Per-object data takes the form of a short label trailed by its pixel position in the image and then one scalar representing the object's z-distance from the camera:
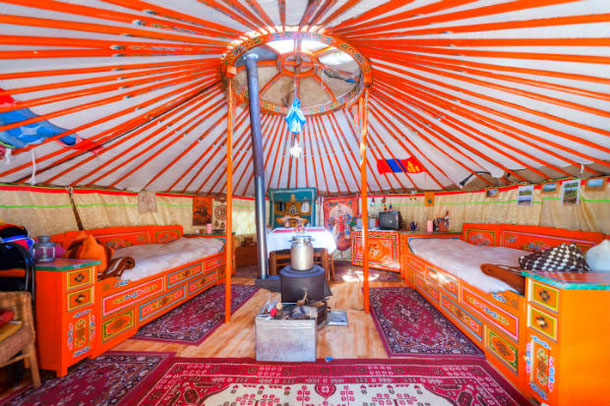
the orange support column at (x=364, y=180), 3.49
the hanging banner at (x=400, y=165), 5.15
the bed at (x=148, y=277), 2.60
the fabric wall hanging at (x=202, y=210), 5.91
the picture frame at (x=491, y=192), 4.59
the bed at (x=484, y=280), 2.14
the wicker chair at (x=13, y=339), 1.74
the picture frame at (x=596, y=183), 3.00
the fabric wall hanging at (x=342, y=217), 6.99
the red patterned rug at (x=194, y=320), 2.85
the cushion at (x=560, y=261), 1.96
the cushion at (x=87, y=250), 2.52
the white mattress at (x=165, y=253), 3.07
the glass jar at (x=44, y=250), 2.28
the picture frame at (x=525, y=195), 3.98
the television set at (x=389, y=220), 6.03
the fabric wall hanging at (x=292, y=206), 7.17
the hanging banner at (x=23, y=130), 2.28
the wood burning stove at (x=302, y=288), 2.98
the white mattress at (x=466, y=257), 2.51
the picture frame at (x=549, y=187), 3.63
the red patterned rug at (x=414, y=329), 2.56
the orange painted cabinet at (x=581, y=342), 1.65
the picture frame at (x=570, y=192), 3.29
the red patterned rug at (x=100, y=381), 1.88
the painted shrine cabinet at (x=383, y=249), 5.69
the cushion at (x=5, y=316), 1.85
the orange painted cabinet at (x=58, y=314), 2.13
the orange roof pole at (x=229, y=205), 3.20
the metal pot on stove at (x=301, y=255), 3.15
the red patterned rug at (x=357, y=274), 5.15
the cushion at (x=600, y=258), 1.92
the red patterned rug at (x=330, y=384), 1.89
